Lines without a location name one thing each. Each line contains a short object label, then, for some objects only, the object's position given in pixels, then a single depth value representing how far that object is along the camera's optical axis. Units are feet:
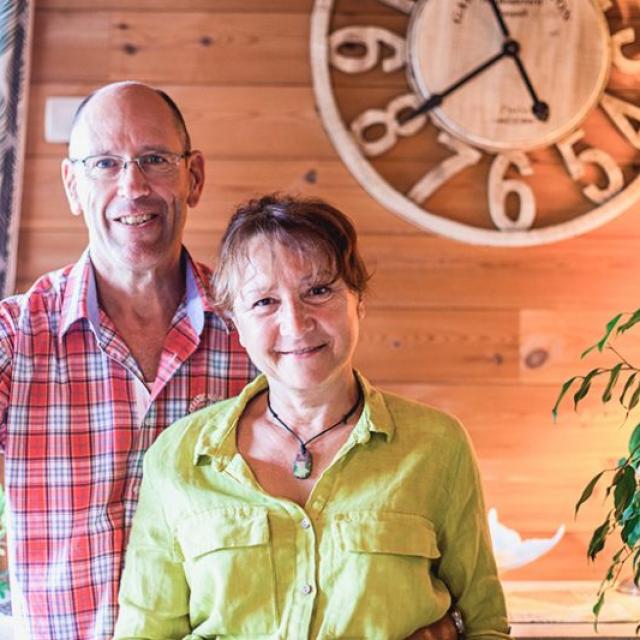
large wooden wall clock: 7.07
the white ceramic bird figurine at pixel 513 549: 6.66
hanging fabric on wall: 7.02
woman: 3.96
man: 4.89
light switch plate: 7.16
